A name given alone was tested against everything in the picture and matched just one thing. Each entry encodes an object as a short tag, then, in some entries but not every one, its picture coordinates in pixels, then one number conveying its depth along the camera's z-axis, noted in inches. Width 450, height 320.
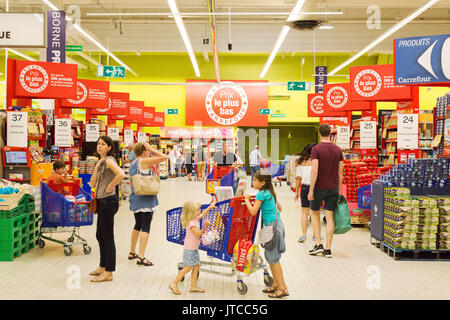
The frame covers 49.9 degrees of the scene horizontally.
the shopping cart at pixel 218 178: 351.3
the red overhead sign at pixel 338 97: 522.2
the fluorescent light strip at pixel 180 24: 457.7
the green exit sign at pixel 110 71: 646.5
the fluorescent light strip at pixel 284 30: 464.9
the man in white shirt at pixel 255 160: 700.0
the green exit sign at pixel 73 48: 532.0
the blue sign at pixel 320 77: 818.2
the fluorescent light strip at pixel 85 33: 457.7
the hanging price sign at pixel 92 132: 494.5
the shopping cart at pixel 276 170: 778.3
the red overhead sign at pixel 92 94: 482.9
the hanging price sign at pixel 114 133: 593.3
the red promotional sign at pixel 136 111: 768.6
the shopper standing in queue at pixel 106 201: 188.9
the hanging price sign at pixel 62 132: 387.2
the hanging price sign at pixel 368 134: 417.1
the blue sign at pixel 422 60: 241.4
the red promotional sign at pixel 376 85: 400.5
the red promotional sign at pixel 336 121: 697.6
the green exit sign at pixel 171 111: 1008.2
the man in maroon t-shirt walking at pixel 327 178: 243.3
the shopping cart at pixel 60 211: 239.6
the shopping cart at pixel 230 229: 181.0
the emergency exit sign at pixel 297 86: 775.7
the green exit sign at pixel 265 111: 1002.1
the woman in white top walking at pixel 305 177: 287.6
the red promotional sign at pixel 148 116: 865.8
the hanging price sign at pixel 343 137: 513.0
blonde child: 177.2
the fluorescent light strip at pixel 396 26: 485.2
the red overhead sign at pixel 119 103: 632.9
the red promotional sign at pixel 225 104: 1047.0
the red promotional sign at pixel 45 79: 352.2
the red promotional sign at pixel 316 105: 663.8
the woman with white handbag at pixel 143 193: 221.1
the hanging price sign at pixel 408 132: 350.0
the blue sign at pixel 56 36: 426.6
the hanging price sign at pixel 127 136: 673.0
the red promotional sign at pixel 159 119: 916.0
